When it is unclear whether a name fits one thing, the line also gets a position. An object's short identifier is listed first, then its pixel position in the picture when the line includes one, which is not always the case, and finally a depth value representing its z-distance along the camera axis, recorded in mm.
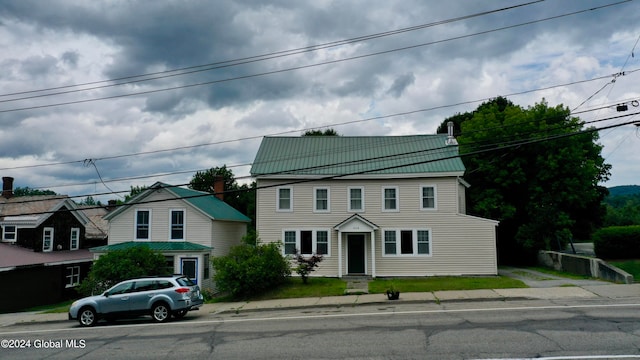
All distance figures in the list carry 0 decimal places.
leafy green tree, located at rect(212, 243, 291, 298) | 23438
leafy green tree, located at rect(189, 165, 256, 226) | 62406
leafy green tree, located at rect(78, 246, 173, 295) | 25391
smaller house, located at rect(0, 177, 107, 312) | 31391
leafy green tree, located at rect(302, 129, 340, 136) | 59875
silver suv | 18438
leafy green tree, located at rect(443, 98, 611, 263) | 34219
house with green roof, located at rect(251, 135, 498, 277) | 28734
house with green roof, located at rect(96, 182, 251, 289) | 30672
